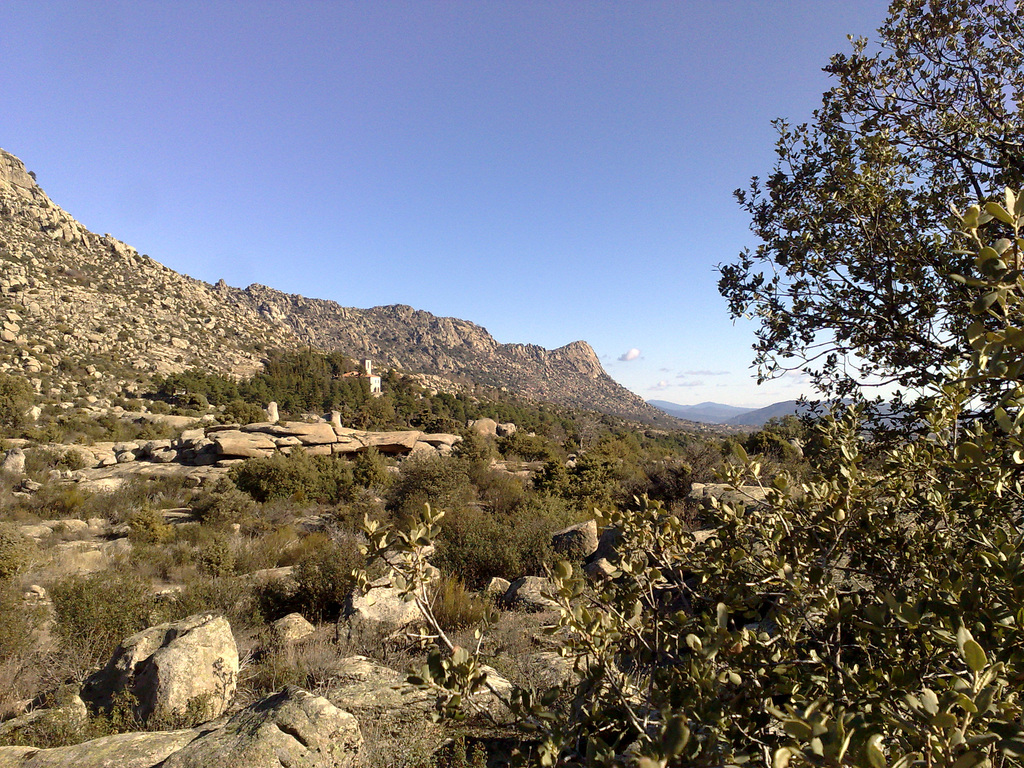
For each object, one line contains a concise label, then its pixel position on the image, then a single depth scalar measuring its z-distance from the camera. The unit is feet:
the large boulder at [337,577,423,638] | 18.22
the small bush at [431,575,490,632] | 19.07
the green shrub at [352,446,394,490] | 52.08
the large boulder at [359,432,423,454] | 68.95
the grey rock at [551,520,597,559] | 27.32
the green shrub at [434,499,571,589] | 26.35
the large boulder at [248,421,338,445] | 65.16
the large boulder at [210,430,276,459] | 58.95
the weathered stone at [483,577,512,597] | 22.89
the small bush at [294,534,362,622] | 21.84
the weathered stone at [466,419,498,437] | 98.78
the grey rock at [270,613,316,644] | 17.75
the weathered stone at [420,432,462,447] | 72.90
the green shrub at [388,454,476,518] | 41.45
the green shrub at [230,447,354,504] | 49.11
